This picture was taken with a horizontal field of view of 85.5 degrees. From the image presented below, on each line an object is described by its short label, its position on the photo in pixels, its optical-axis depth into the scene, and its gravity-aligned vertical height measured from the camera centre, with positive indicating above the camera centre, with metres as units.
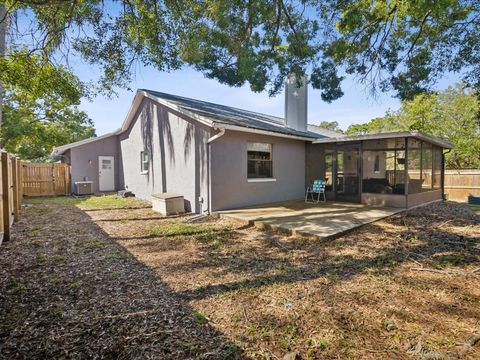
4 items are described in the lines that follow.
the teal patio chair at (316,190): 10.21 -0.75
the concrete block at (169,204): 8.23 -1.00
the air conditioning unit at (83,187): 13.11 -0.68
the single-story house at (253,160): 8.20 +0.43
